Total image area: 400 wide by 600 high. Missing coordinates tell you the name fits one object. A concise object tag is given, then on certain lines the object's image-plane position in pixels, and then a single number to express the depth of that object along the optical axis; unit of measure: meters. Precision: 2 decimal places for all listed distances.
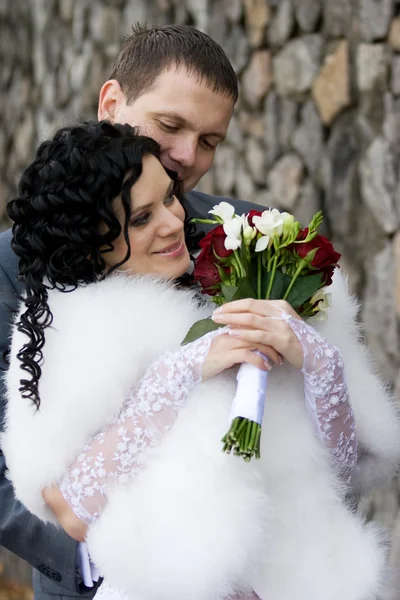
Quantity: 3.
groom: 2.11
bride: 1.86
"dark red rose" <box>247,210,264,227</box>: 1.96
